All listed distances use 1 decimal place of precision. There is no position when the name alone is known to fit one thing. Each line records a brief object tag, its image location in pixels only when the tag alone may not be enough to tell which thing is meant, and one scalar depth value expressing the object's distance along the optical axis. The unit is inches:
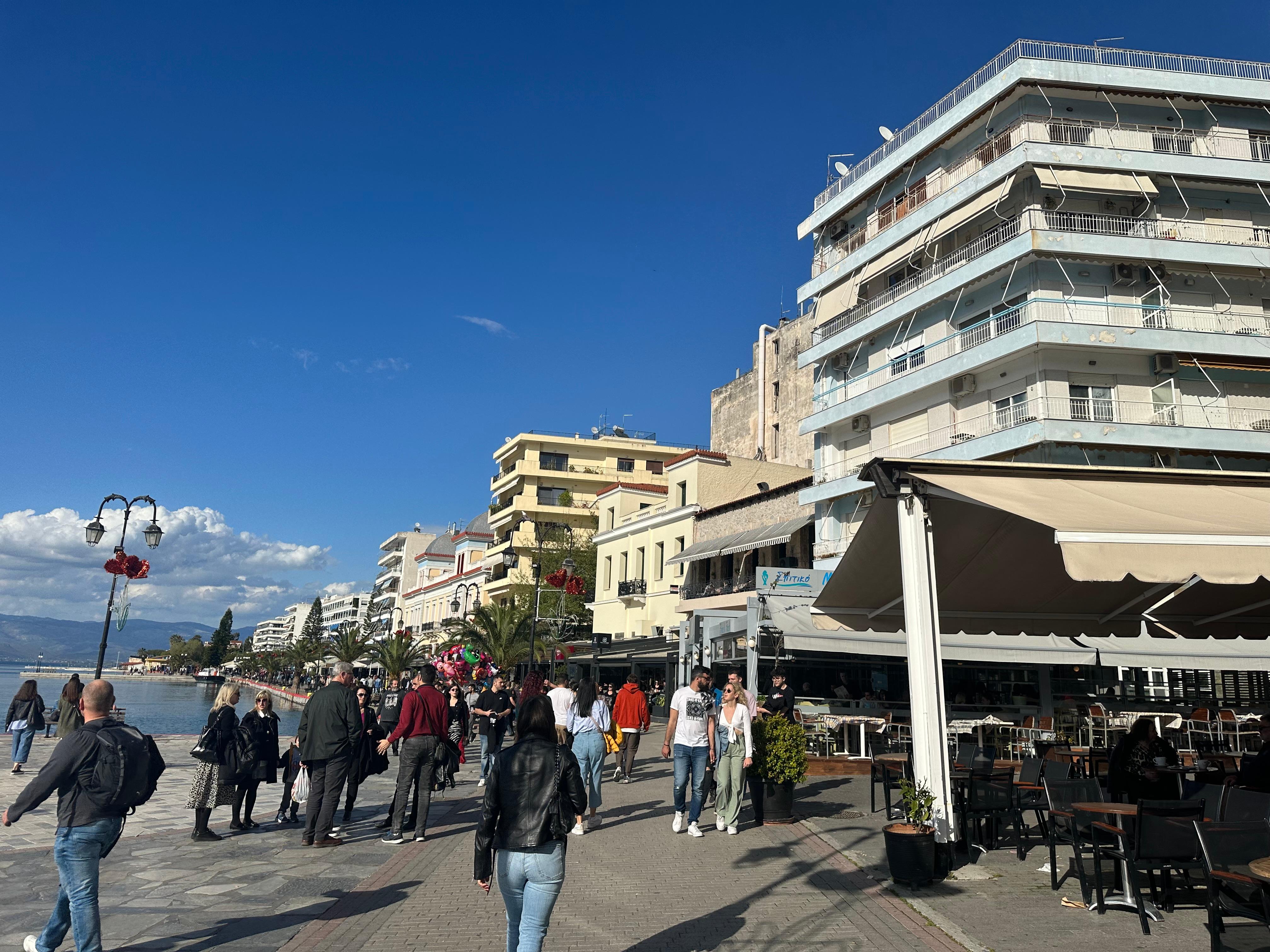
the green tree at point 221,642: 5708.7
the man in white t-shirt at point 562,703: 378.3
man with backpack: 190.7
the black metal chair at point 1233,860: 194.7
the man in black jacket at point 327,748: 333.1
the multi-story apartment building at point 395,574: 3673.7
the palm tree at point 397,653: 1455.5
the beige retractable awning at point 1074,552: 253.9
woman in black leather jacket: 168.2
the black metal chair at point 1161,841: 224.1
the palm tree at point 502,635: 1337.4
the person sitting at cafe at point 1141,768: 261.6
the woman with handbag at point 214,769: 348.2
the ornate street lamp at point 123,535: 708.7
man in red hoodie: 554.6
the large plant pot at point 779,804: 393.4
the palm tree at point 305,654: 3250.5
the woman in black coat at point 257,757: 366.0
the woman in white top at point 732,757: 369.1
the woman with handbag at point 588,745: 378.9
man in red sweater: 352.5
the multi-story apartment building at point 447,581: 2450.8
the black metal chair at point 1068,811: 263.6
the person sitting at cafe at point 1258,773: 272.7
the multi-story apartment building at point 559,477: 2292.1
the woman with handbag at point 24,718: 557.0
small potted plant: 266.1
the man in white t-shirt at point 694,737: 370.6
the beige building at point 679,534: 1247.5
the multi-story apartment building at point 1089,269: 950.4
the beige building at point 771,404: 1740.9
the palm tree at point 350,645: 1961.1
